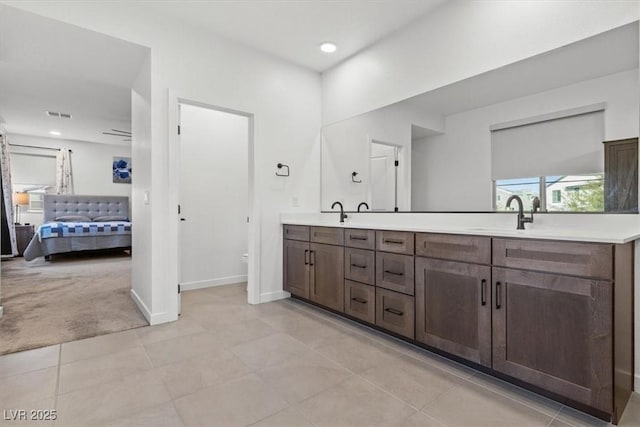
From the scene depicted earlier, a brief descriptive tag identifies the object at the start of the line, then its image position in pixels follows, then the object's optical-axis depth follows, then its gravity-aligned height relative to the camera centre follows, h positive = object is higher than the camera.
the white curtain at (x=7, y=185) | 5.93 +0.51
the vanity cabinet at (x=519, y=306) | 1.47 -0.52
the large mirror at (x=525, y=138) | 1.85 +0.53
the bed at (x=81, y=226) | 5.91 -0.25
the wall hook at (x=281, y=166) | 3.59 +0.51
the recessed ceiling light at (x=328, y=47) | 3.29 +1.70
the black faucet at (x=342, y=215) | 3.41 -0.03
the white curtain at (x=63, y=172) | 7.26 +0.91
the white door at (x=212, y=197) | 3.99 +0.20
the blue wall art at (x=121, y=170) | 7.95 +1.05
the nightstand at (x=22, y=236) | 6.59 -0.48
